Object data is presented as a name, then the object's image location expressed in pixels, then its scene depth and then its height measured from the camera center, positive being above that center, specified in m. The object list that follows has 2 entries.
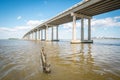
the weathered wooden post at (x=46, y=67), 3.97 -1.50
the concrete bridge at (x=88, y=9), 21.27 +10.06
